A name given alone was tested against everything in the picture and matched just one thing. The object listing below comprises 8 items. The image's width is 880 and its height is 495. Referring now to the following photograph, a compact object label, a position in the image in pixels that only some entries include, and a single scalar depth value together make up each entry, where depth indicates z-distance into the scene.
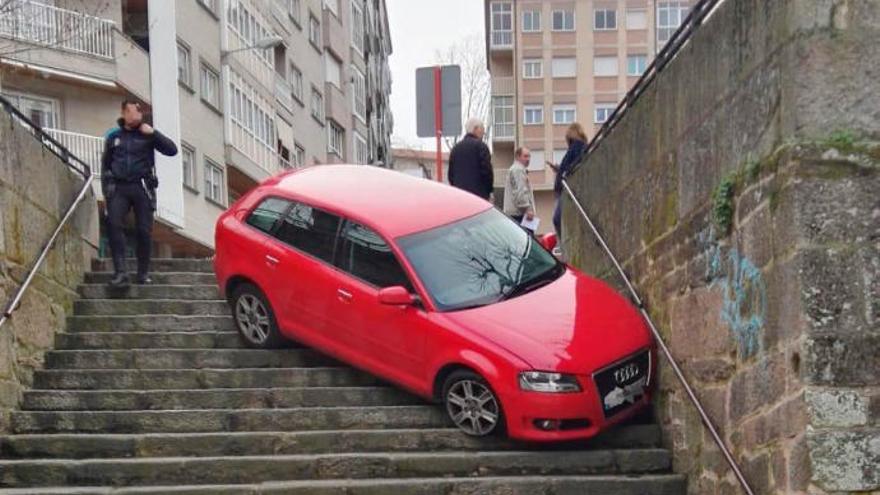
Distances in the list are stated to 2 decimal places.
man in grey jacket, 12.64
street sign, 11.53
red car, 7.26
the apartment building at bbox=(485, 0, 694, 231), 56.41
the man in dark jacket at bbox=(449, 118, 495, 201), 12.26
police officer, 10.27
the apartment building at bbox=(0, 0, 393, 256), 23.88
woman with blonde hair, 11.83
